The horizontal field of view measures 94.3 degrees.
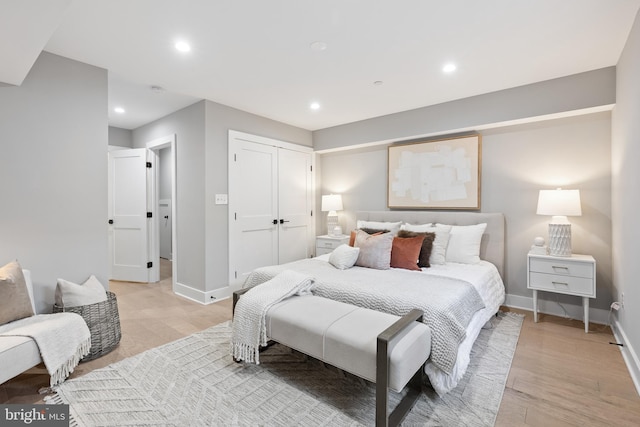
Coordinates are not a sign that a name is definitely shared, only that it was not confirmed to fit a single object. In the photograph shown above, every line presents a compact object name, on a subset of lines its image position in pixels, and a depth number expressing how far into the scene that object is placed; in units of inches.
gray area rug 66.7
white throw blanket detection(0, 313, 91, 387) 72.3
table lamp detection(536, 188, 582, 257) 111.0
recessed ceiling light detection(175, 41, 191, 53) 92.7
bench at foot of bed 60.6
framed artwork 144.4
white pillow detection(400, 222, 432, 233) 138.2
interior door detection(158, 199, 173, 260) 256.8
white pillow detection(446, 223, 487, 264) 128.5
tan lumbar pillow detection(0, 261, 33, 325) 75.9
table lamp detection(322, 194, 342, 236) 189.5
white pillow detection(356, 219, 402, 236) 148.6
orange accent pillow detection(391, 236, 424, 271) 118.5
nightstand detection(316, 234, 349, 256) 178.2
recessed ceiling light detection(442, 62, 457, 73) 106.5
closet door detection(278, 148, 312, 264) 181.6
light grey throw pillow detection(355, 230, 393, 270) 116.4
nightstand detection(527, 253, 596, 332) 107.1
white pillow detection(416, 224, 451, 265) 127.0
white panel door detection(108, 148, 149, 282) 180.7
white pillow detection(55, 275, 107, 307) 91.9
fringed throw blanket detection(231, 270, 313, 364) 82.8
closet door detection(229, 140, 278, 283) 154.8
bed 72.5
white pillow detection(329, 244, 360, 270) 115.6
